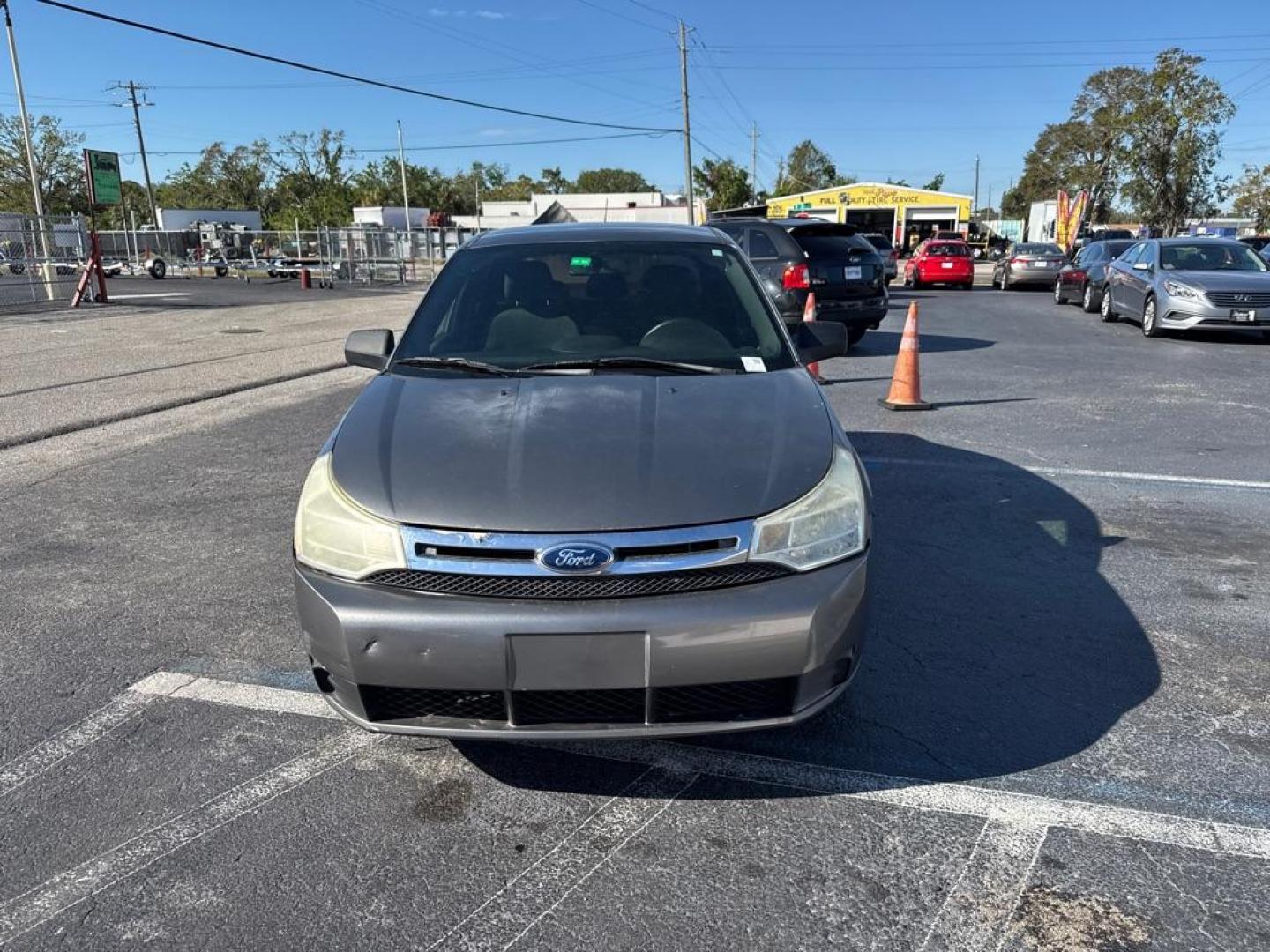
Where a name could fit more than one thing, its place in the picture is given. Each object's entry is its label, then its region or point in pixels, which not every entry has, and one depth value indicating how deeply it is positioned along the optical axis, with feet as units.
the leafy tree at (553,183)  394.66
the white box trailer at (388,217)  191.01
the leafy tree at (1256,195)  161.89
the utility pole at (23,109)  91.94
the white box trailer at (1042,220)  148.05
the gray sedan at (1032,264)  85.71
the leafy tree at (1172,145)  128.36
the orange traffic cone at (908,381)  26.94
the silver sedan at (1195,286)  40.16
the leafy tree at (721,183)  267.39
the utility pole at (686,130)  155.84
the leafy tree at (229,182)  280.72
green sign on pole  87.86
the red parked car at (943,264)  87.71
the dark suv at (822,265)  36.60
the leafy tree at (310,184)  251.39
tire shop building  180.45
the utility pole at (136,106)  213.66
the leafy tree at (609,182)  408.87
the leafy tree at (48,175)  188.55
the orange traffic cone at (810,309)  35.58
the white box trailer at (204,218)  185.78
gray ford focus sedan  7.62
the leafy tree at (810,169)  363.15
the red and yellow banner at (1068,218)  115.44
